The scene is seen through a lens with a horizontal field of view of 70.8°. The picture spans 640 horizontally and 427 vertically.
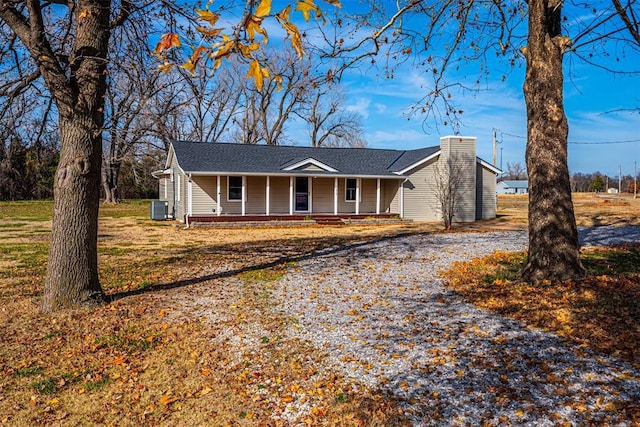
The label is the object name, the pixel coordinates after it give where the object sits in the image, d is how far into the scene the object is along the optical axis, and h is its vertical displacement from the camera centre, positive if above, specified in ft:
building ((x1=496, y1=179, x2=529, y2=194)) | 321.73 +10.48
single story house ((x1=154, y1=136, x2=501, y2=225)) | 72.49 +3.10
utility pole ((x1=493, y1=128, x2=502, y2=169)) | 114.82 +14.19
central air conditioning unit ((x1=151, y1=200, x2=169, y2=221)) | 76.95 -1.67
